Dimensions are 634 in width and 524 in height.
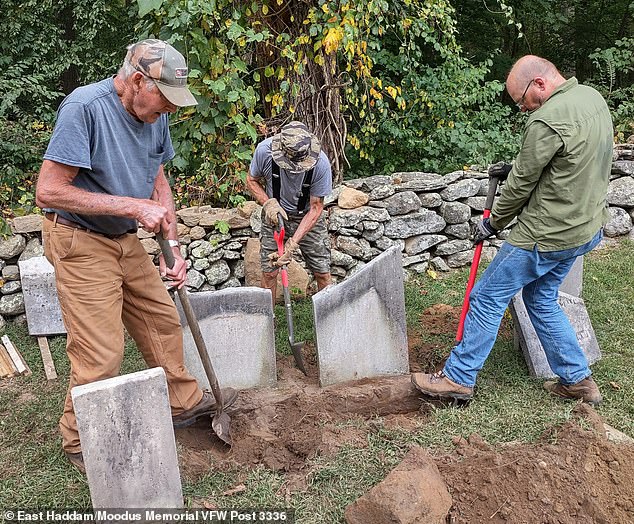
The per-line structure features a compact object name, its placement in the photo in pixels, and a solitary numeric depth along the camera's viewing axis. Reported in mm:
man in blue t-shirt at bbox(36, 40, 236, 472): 2541
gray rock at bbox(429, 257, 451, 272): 5652
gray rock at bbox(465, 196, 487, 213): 5672
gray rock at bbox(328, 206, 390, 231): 5258
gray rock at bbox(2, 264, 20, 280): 4715
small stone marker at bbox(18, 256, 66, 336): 4387
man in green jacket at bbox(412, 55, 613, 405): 3000
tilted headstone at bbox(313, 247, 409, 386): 3693
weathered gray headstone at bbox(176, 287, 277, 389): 3625
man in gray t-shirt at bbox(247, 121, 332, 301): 3922
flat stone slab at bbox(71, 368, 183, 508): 2436
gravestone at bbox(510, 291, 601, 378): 3742
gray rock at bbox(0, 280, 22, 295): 4688
